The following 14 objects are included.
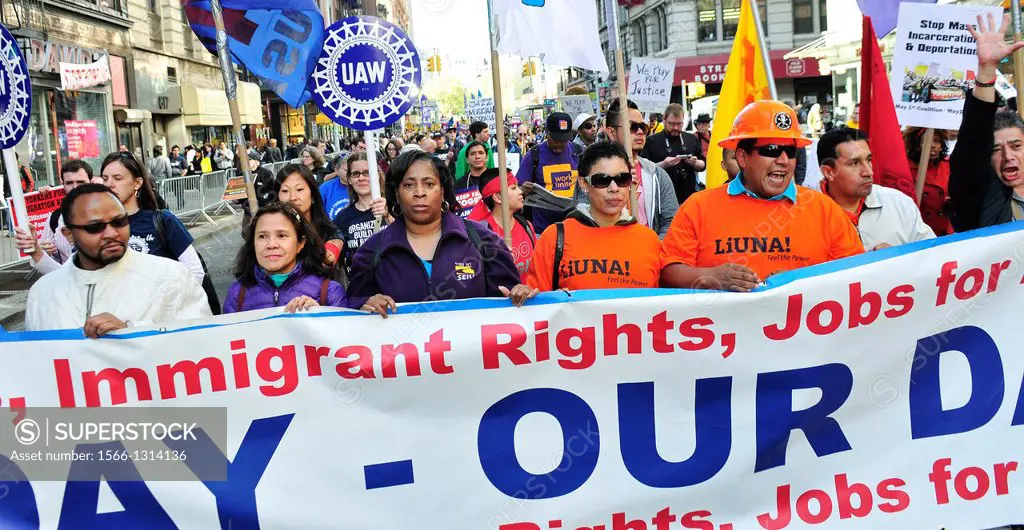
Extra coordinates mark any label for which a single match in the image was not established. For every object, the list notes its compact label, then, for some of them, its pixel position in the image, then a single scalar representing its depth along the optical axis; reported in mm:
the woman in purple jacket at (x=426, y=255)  3961
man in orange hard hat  3758
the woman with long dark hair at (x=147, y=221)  5152
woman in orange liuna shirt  4000
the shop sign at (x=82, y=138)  20250
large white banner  3459
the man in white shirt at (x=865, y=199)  4285
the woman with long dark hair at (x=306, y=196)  5617
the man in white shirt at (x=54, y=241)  5430
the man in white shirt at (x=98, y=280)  3730
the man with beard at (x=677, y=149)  9047
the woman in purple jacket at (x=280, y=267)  4109
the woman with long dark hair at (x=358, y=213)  6324
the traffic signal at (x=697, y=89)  29945
